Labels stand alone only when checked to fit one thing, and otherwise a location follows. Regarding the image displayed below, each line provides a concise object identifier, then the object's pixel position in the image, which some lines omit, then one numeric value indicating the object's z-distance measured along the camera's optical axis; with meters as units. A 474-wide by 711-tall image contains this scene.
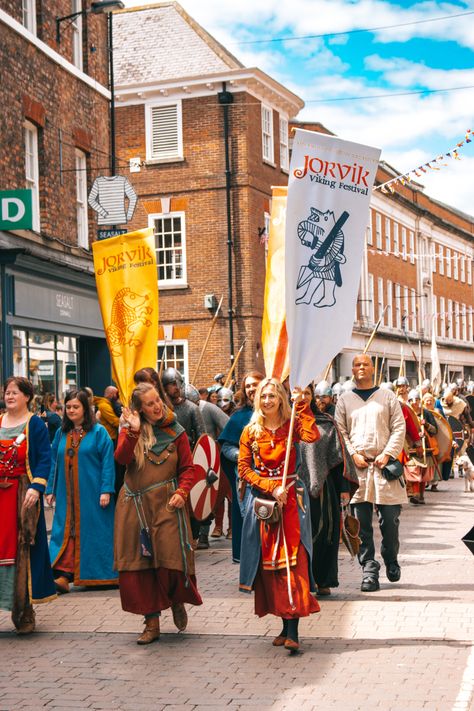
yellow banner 9.63
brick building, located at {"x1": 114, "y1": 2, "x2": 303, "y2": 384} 33.38
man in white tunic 9.60
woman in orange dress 7.40
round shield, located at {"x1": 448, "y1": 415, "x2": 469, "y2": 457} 21.48
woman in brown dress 7.75
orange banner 8.95
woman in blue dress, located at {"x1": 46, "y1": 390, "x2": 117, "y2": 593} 10.01
